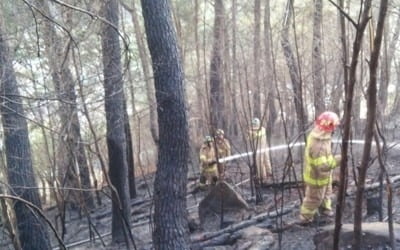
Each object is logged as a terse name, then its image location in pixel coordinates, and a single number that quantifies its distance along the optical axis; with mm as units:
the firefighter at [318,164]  7316
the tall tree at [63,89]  9945
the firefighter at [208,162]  12719
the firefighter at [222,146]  12797
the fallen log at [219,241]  7702
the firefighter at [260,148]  10878
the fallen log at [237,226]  8102
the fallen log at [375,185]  8008
